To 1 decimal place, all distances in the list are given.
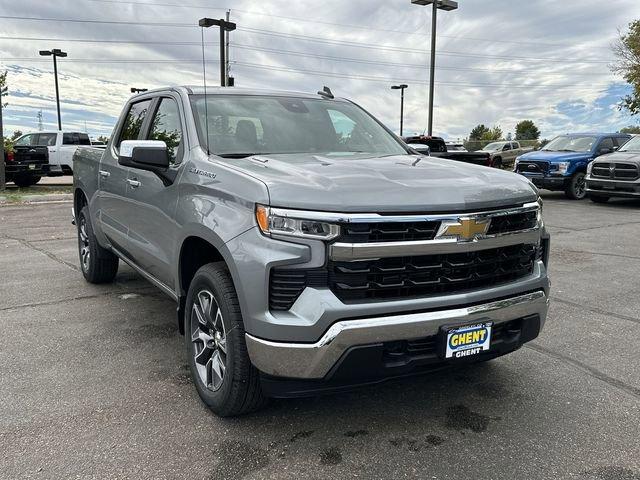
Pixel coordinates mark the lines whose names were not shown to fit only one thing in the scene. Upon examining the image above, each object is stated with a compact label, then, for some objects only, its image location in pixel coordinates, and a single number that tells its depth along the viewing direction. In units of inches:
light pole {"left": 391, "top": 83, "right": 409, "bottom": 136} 1676.6
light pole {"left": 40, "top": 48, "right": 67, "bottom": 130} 1300.4
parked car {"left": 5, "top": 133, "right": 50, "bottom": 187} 668.7
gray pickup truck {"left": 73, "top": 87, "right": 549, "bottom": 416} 98.8
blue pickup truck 584.7
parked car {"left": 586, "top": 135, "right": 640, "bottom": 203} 514.6
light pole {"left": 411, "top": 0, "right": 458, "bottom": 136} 863.6
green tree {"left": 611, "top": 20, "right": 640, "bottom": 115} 1119.0
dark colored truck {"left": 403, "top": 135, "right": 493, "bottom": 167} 498.8
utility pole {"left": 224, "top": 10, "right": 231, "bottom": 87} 927.8
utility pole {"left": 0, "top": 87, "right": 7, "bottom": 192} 617.0
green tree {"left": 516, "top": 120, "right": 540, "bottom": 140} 3538.4
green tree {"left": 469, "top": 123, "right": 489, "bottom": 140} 3056.1
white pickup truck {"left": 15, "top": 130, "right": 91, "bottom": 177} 774.5
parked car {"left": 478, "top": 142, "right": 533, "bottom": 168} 1162.2
